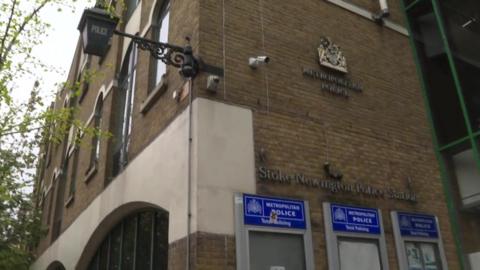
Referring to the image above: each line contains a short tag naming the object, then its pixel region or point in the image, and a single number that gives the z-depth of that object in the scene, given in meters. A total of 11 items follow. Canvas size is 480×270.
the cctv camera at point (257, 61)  7.21
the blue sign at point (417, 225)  7.84
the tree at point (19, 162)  9.66
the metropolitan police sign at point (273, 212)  6.51
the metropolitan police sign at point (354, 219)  7.21
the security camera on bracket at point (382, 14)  9.84
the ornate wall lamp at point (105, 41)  6.84
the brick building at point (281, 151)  6.55
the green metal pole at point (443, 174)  8.41
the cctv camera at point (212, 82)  6.87
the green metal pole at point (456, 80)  8.62
